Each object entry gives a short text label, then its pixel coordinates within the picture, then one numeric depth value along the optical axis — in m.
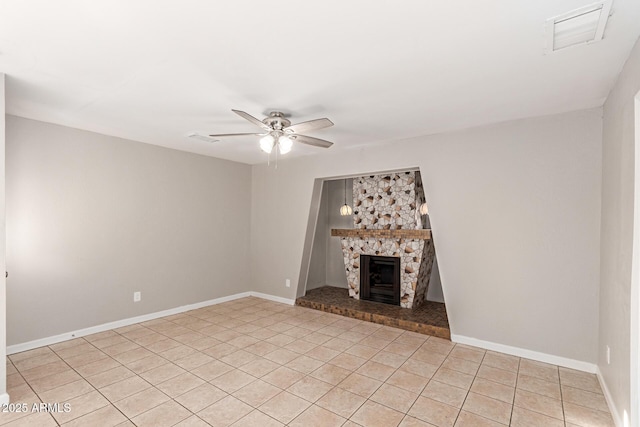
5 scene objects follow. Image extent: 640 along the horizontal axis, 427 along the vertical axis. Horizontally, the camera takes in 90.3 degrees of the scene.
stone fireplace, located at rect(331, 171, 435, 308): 4.87
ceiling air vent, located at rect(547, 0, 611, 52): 1.65
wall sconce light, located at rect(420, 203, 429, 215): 5.04
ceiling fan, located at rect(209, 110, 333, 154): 3.07
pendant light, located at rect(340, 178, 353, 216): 5.99
